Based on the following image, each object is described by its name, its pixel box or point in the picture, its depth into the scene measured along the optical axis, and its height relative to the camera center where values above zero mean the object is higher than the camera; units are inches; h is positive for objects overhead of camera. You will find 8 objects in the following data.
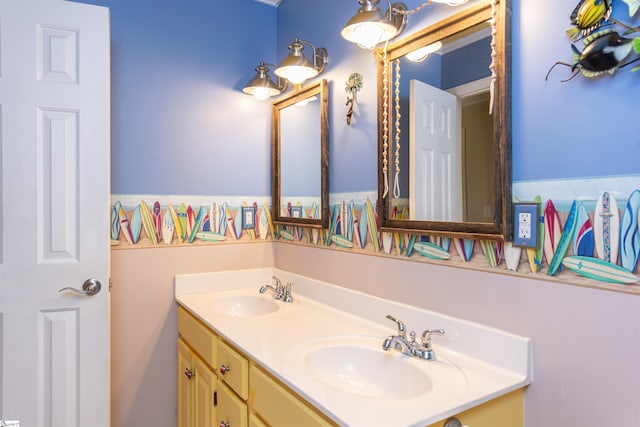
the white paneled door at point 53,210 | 62.7 +0.1
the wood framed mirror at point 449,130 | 46.0 +10.3
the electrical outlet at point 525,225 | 43.4 -1.5
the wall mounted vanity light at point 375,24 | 55.2 +25.3
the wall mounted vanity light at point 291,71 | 72.6 +25.7
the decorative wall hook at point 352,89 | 68.1 +20.3
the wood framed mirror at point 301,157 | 76.1 +10.7
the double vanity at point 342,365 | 40.1 -18.1
